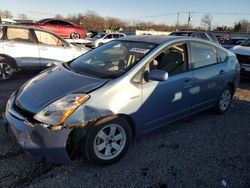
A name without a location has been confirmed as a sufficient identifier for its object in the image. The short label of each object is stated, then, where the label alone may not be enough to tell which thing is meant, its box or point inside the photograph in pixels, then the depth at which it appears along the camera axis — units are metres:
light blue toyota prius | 2.03
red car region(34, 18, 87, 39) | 12.49
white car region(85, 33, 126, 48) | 12.96
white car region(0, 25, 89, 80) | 5.07
